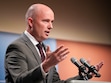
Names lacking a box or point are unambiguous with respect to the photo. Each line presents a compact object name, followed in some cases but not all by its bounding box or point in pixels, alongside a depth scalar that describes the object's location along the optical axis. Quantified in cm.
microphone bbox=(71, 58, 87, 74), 448
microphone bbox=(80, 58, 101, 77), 451
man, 422
